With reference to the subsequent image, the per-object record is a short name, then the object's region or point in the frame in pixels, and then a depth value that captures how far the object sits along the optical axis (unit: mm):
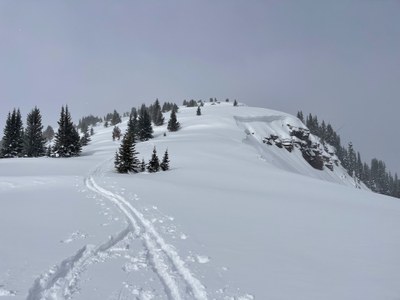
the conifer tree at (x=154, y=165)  34156
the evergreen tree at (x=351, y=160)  149000
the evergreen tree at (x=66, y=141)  52497
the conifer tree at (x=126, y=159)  34344
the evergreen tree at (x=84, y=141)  72444
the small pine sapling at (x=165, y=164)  34000
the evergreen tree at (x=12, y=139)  53000
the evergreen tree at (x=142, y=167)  35312
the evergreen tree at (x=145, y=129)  71188
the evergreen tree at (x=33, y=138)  52938
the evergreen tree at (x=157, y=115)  94044
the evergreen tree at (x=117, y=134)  78712
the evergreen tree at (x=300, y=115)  169250
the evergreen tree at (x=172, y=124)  80125
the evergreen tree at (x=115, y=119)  124125
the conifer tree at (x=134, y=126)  72812
